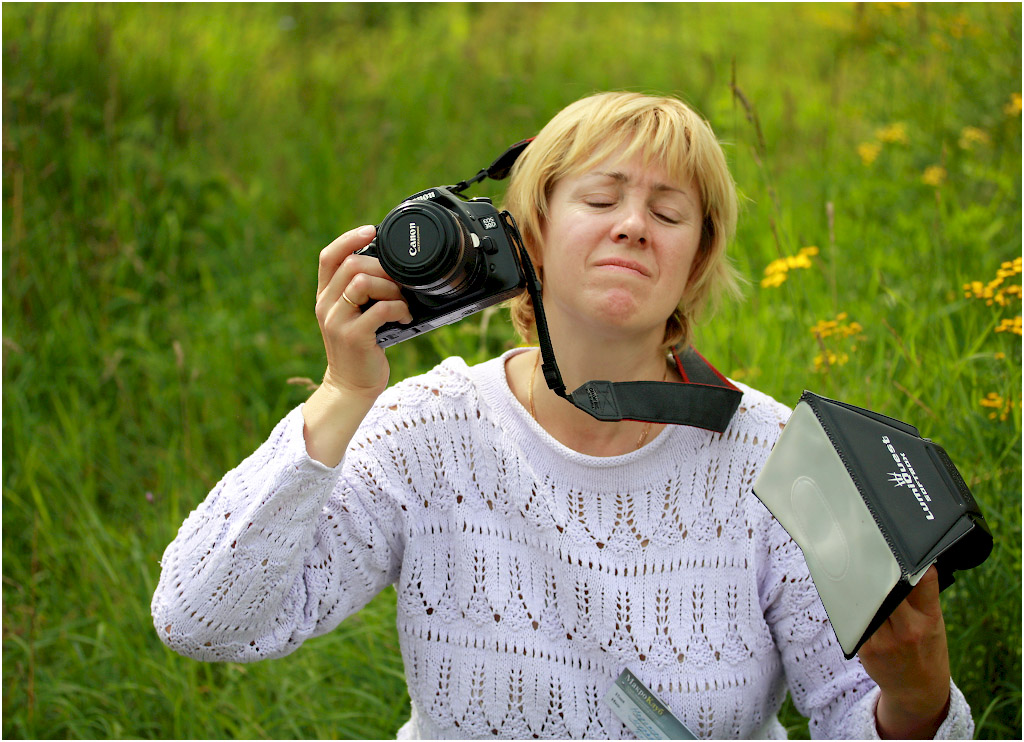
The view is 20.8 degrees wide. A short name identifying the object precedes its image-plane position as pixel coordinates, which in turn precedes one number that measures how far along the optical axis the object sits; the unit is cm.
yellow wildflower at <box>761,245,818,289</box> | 257
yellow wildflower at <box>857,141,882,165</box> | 367
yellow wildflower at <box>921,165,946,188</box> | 312
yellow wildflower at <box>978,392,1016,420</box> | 248
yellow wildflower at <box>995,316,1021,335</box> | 245
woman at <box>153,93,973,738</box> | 230
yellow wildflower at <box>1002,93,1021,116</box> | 287
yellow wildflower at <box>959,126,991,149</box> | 309
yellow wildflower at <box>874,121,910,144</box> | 353
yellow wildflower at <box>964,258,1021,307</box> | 247
